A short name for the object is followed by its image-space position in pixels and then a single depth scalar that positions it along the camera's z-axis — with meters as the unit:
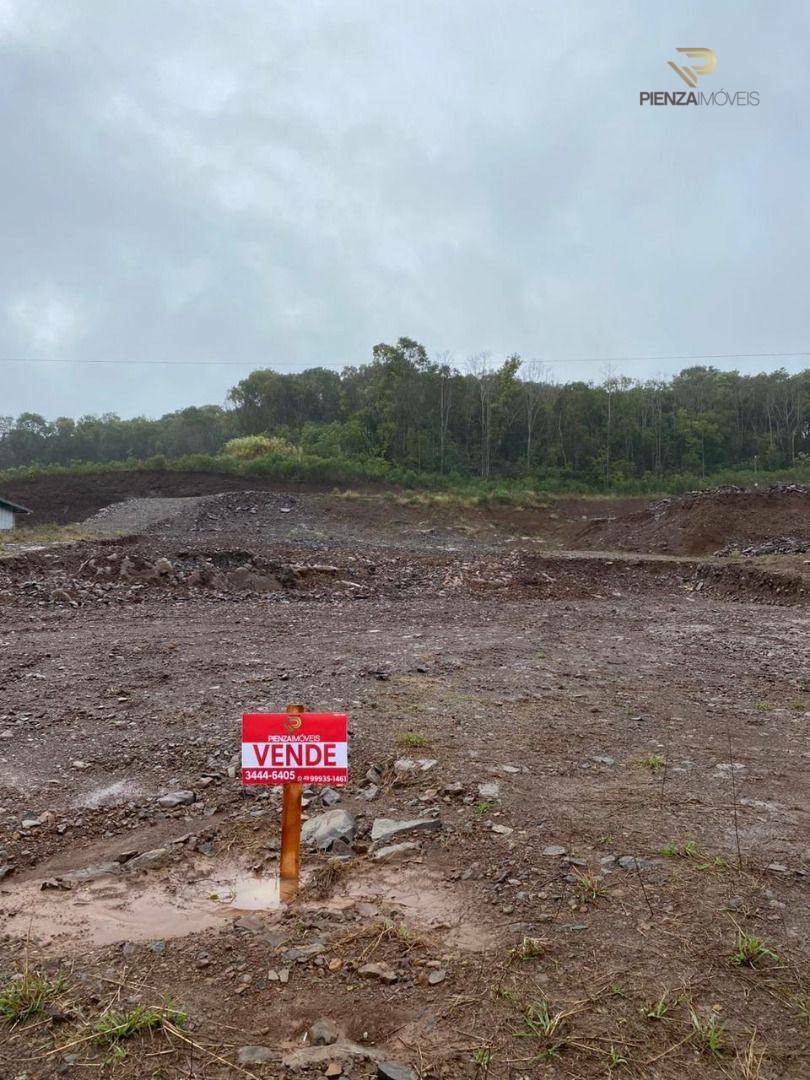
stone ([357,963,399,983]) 2.41
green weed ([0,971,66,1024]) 2.26
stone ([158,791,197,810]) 3.91
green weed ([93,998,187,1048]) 2.16
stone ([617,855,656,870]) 3.03
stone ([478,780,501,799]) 3.76
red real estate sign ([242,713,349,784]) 3.04
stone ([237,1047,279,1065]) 2.08
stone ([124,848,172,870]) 3.28
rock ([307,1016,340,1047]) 2.16
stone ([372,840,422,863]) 3.26
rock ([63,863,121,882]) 3.19
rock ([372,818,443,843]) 3.44
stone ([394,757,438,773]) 4.17
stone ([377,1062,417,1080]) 1.99
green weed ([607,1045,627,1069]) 2.03
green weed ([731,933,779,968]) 2.43
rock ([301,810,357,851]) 3.41
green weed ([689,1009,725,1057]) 2.08
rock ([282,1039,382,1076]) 2.07
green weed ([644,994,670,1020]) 2.20
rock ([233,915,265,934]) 2.72
